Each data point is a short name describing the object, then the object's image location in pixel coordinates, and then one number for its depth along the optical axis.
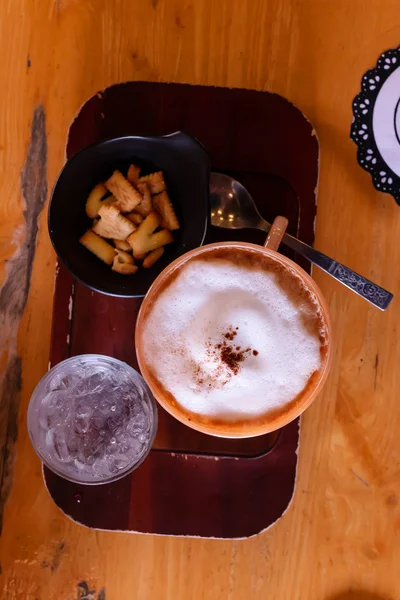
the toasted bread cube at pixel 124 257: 0.57
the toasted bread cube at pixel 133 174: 0.57
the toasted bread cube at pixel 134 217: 0.57
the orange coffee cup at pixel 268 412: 0.55
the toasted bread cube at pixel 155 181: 0.57
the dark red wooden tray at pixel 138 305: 0.58
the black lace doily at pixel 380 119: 0.59
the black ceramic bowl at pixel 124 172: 0.56
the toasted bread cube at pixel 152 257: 0.57
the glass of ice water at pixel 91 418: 0.57
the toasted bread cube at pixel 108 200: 0.57
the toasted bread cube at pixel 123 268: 0.57
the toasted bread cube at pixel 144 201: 0.57
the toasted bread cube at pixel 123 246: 0.57
